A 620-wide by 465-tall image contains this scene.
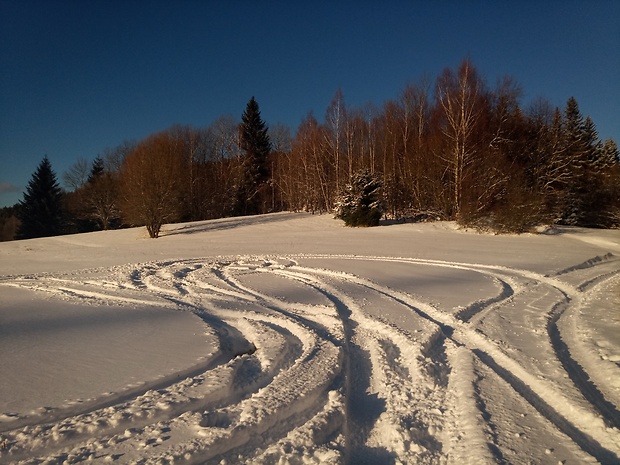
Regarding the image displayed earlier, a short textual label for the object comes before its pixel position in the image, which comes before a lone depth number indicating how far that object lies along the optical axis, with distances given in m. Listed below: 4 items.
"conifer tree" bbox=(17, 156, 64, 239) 38.31
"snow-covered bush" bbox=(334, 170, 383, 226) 23.31
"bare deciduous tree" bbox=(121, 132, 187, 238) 22.64
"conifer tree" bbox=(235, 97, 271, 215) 40.75
